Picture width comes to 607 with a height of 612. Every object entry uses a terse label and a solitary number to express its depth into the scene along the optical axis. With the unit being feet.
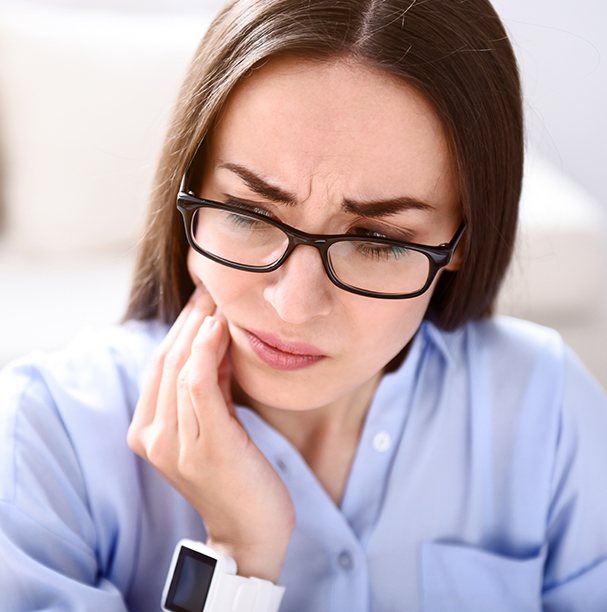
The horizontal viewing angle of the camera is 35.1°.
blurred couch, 8.18
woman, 3.72
